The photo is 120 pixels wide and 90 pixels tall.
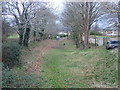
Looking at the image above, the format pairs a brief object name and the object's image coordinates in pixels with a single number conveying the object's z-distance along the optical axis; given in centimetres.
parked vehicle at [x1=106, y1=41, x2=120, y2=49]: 1129
